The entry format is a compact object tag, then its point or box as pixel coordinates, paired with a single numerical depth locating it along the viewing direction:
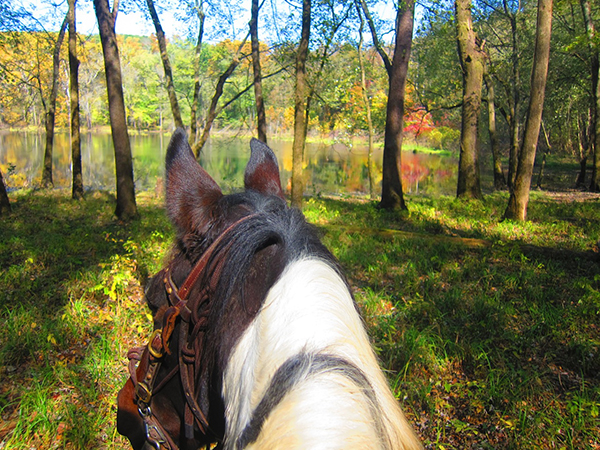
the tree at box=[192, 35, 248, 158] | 13.41
